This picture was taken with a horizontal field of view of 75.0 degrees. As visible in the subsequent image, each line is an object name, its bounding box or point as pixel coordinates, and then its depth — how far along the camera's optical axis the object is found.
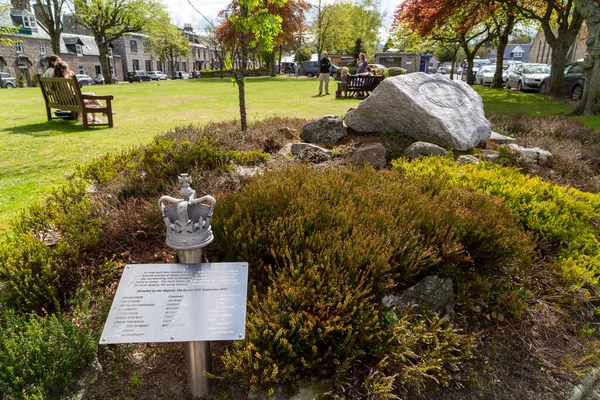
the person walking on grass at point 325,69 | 18.07
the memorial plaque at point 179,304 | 1.93
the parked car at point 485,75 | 30.94
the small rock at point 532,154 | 6.07
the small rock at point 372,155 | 5.68
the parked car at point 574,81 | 17.13
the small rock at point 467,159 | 5.70
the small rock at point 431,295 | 2.85
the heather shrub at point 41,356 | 2.09
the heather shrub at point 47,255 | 2.78
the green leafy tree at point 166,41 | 47.38
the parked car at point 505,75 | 26.11
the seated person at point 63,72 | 9.81
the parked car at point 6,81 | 37.06
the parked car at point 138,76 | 53.38
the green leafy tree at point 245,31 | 5.87
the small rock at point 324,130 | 7.02
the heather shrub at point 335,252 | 2.26
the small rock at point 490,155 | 6.11
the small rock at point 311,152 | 5.91
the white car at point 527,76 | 22.72
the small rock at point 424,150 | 5.91
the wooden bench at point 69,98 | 9.12
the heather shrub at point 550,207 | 3.39
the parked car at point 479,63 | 56.33
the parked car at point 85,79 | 42.40
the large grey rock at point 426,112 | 6.47
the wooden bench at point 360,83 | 16.64
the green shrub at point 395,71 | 24.37
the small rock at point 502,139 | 7.45
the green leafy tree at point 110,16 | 38.17
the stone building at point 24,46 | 45.12
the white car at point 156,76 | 57.94
